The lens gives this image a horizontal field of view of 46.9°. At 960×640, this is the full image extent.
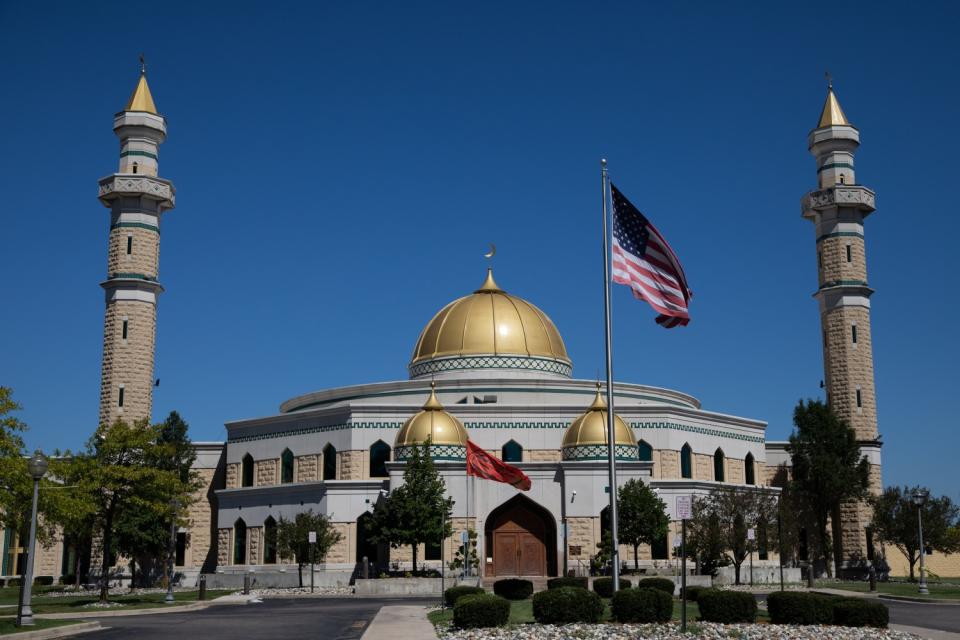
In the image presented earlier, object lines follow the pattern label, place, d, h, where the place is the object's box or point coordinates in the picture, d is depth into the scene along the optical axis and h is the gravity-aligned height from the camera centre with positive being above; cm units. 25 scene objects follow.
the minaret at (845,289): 6000 +1303
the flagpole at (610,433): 2717 +242
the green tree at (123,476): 3709 +187
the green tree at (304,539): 4997 -33
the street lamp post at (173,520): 3956 +43
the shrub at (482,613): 2398 -175
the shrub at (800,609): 2417 -170
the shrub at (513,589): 3484 -180
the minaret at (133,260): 5647 +1417
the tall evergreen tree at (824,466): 5725 +328
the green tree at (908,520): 5650 +49
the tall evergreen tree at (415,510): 4684 +89
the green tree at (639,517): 4753 +57
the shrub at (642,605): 2425 -161
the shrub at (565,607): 2417 -164
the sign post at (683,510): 2264 +43
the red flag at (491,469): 4172 +232
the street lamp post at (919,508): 4184 +86
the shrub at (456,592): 3053 -168
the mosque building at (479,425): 5062 +521
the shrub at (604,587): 3412 -172
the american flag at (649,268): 2756 +648
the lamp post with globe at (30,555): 2605 -54
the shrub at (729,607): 2455 -167
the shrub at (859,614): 2381 -178
